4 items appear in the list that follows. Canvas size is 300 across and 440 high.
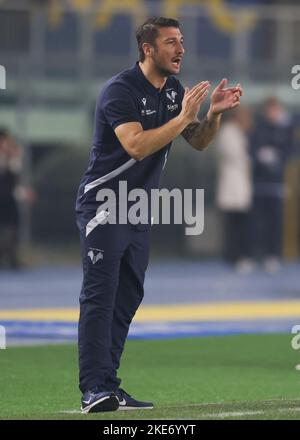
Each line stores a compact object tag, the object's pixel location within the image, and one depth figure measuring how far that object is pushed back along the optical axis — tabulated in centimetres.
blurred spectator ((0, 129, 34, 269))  2027
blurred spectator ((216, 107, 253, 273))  2080
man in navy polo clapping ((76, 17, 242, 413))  805
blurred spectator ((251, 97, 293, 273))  2077
